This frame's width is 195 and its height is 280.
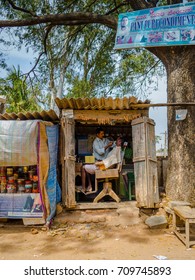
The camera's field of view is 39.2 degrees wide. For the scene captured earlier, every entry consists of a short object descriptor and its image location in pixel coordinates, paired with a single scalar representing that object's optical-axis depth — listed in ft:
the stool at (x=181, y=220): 15.25
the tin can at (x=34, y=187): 19.99
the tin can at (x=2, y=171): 20.61
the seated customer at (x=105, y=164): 22.31
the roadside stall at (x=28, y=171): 18.95
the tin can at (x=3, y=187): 20.22
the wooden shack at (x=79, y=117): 20.74
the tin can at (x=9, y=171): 20.44
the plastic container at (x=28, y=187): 20.01
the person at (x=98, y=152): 23.02
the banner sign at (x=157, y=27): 20.35
